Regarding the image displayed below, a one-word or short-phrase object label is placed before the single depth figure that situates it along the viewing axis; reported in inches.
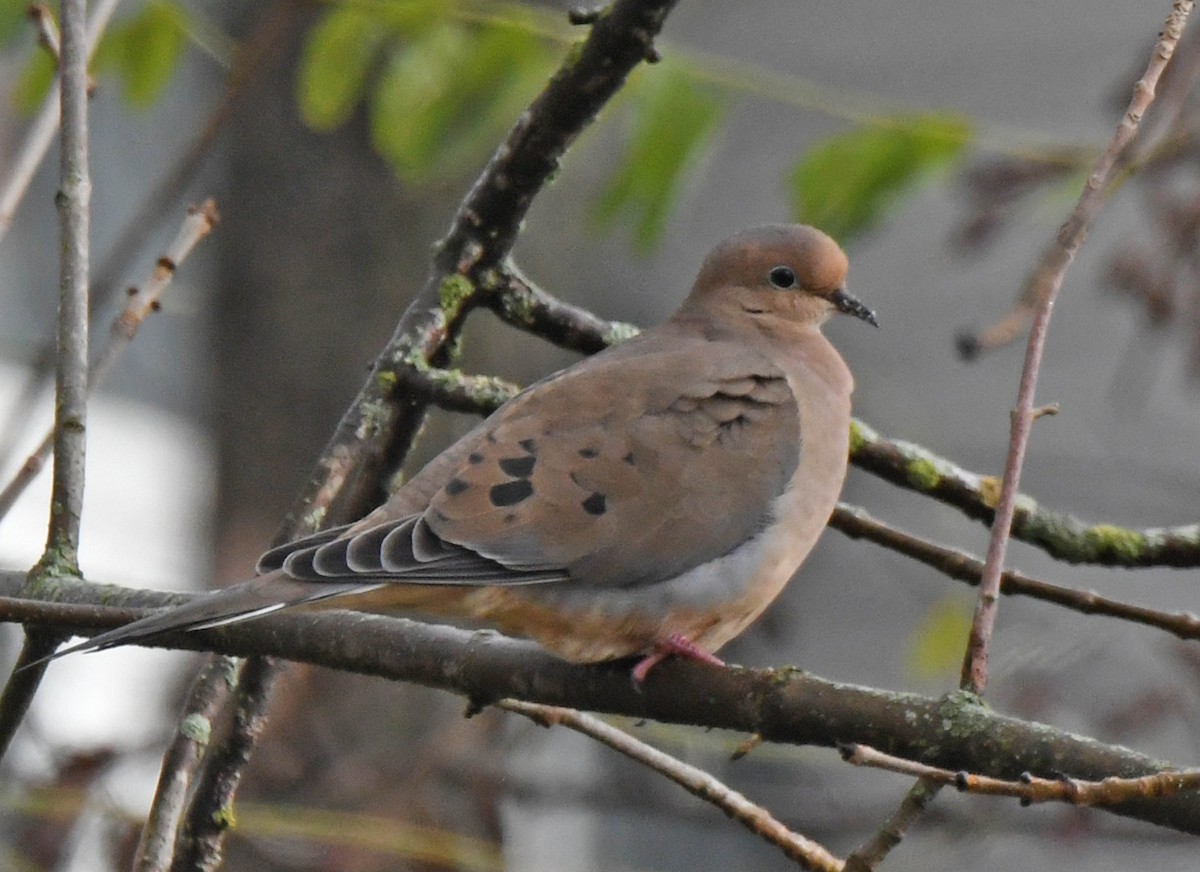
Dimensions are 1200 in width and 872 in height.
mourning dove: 171.0
